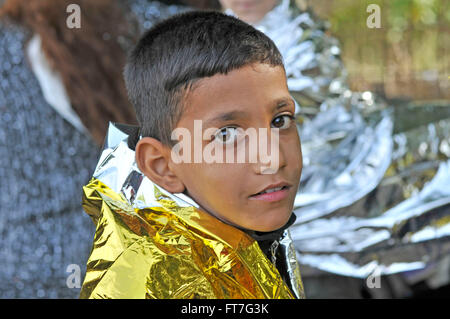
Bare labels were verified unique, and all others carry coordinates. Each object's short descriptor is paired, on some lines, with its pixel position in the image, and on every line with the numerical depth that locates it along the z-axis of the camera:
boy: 1.12
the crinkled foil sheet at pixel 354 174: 1.67
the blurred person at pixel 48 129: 1.80
